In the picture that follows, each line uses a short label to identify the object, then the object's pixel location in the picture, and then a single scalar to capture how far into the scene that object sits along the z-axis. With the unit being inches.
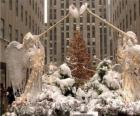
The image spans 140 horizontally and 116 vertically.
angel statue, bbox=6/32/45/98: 605.6
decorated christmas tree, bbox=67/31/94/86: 1684.3
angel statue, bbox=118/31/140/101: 579.5
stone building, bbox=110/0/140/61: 1833.5
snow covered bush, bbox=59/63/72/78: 609.0
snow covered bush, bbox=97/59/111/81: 621.6
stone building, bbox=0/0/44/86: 1414.9
